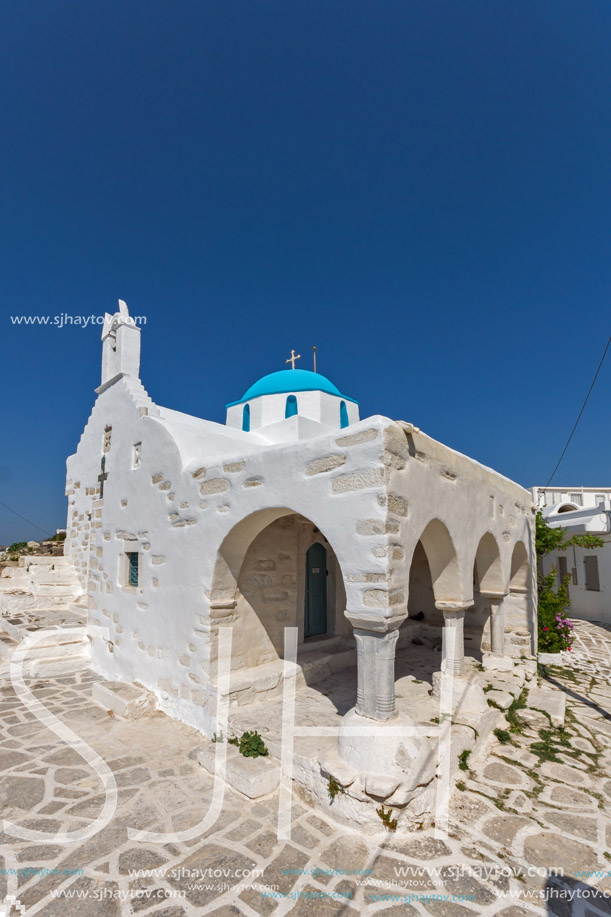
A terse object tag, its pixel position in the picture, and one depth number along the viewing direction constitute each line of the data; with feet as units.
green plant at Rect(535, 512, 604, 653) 27.66
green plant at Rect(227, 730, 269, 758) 13.50
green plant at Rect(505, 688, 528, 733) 17.17
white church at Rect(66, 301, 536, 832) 12.13
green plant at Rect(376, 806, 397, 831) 10.85
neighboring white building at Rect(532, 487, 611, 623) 43.78
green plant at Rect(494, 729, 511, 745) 16.06
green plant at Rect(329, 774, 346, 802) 11.43
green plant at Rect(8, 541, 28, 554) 49.22
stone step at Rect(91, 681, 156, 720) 17.26
